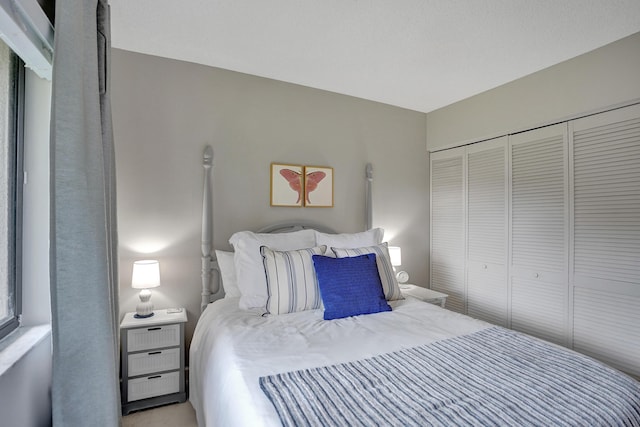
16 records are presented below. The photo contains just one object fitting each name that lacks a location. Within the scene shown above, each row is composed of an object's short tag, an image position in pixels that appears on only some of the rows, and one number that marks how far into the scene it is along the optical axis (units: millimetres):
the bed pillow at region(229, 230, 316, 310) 2115
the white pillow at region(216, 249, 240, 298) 2355
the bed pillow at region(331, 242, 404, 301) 2354
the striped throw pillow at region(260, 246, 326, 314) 2047
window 1221
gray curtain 1051
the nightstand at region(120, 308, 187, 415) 2088
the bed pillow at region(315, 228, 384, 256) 2564
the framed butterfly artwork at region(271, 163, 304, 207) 2855
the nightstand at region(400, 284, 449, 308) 2878
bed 1058
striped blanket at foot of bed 1012
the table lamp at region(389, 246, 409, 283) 3090
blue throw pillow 1992
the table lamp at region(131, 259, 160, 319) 2207
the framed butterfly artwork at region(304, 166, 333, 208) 2992
